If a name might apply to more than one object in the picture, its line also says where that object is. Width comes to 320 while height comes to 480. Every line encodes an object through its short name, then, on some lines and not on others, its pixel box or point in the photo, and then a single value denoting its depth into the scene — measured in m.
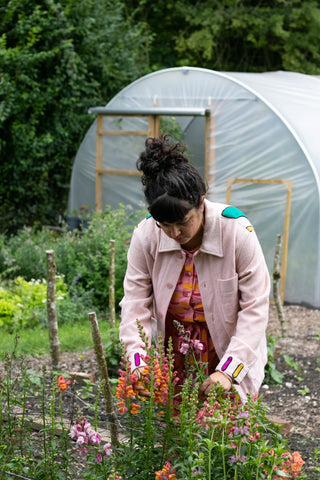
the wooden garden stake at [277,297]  5.66
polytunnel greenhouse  7.67
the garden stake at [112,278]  5.02
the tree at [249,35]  14.66
